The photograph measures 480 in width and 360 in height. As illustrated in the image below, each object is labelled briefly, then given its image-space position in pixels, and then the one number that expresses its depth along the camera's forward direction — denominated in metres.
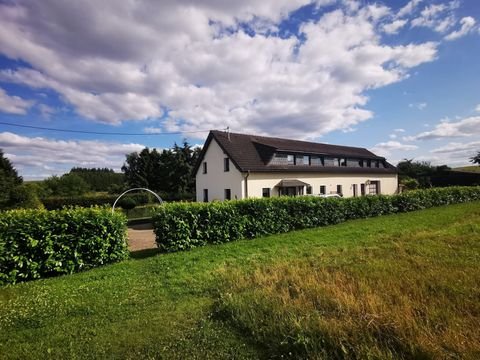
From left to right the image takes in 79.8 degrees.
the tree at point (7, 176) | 31.75
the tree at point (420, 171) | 46.02
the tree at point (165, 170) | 42.56
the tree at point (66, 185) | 50.67
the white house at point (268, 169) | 21.77
